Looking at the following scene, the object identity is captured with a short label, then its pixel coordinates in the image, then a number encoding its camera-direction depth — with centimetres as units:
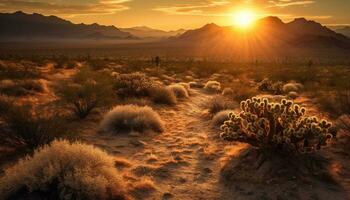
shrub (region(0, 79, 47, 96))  1308
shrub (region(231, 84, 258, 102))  1439
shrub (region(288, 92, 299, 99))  1591
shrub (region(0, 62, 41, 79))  1639
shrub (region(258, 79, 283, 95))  1788
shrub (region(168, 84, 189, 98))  1568
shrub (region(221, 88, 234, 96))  1701
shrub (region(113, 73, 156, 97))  1414
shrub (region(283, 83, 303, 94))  1794
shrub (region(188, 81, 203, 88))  2106
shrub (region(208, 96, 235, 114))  1191
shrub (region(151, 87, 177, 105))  1360
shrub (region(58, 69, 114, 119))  1059
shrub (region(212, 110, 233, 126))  1032
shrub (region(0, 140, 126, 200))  468
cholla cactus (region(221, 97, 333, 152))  612
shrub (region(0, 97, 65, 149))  680
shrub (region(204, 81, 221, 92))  1877
